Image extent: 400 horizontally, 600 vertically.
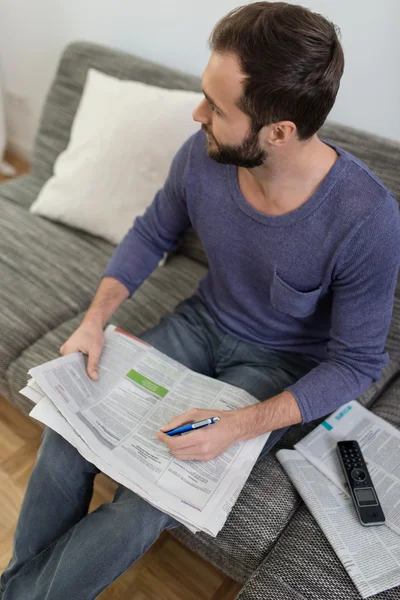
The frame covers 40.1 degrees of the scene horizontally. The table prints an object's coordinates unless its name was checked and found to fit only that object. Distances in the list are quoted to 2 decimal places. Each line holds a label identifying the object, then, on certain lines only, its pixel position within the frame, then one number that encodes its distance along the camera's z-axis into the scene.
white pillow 1.65
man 0.95
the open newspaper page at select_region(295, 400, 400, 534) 1.11
